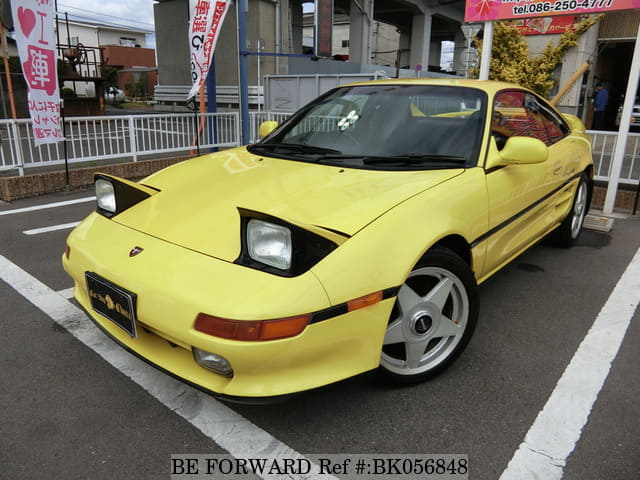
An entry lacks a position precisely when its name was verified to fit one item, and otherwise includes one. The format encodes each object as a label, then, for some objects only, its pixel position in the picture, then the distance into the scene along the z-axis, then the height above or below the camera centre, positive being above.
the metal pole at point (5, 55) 7.17 +0.48
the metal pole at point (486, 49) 6.31 +0.62
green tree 11.63 +0.87
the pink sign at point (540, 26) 11.48 +1.67
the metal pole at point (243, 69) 8.40 +0.41
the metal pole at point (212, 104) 9.05 -0.21
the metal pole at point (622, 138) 5.42 -0.42
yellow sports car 1.81 -0.62
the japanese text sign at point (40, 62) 5.74 +0.31
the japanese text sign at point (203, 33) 7.64 +0.91
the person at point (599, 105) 12.41 -0.12
